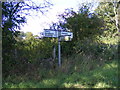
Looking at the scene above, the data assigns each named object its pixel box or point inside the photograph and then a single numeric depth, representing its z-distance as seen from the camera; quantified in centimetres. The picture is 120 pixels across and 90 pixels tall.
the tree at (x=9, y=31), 454
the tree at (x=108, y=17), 934
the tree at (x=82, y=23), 790
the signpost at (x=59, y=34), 490
